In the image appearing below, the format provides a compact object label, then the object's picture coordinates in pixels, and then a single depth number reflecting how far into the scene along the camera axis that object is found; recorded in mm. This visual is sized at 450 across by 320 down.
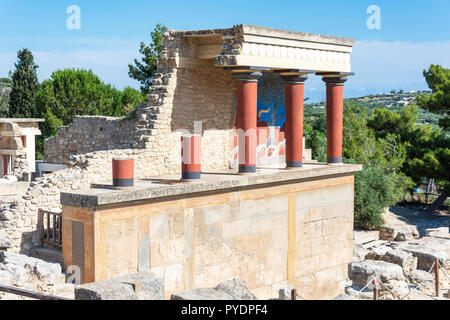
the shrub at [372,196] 25922
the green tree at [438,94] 30406
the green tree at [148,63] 32812
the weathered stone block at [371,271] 12125
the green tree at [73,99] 37562
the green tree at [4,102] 43312
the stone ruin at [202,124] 12219
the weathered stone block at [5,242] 10992
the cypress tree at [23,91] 37844
